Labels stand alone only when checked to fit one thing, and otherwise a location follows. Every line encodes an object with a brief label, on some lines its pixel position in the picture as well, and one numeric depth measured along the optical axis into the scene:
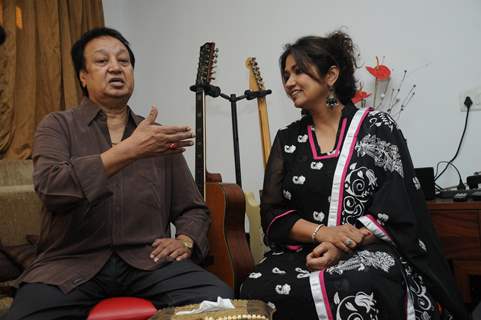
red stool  1.17
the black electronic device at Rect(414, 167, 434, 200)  1.85
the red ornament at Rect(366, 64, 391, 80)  2.17
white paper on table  0.92
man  1.26
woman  1.28
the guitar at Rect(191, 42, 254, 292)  1.78
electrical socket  2.08
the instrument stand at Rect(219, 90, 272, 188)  2.35
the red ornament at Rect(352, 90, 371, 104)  2.19
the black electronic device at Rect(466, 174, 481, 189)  1.86
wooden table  1.66
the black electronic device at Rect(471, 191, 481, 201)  1.66
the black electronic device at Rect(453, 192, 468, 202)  1.69
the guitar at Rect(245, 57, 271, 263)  2.29
